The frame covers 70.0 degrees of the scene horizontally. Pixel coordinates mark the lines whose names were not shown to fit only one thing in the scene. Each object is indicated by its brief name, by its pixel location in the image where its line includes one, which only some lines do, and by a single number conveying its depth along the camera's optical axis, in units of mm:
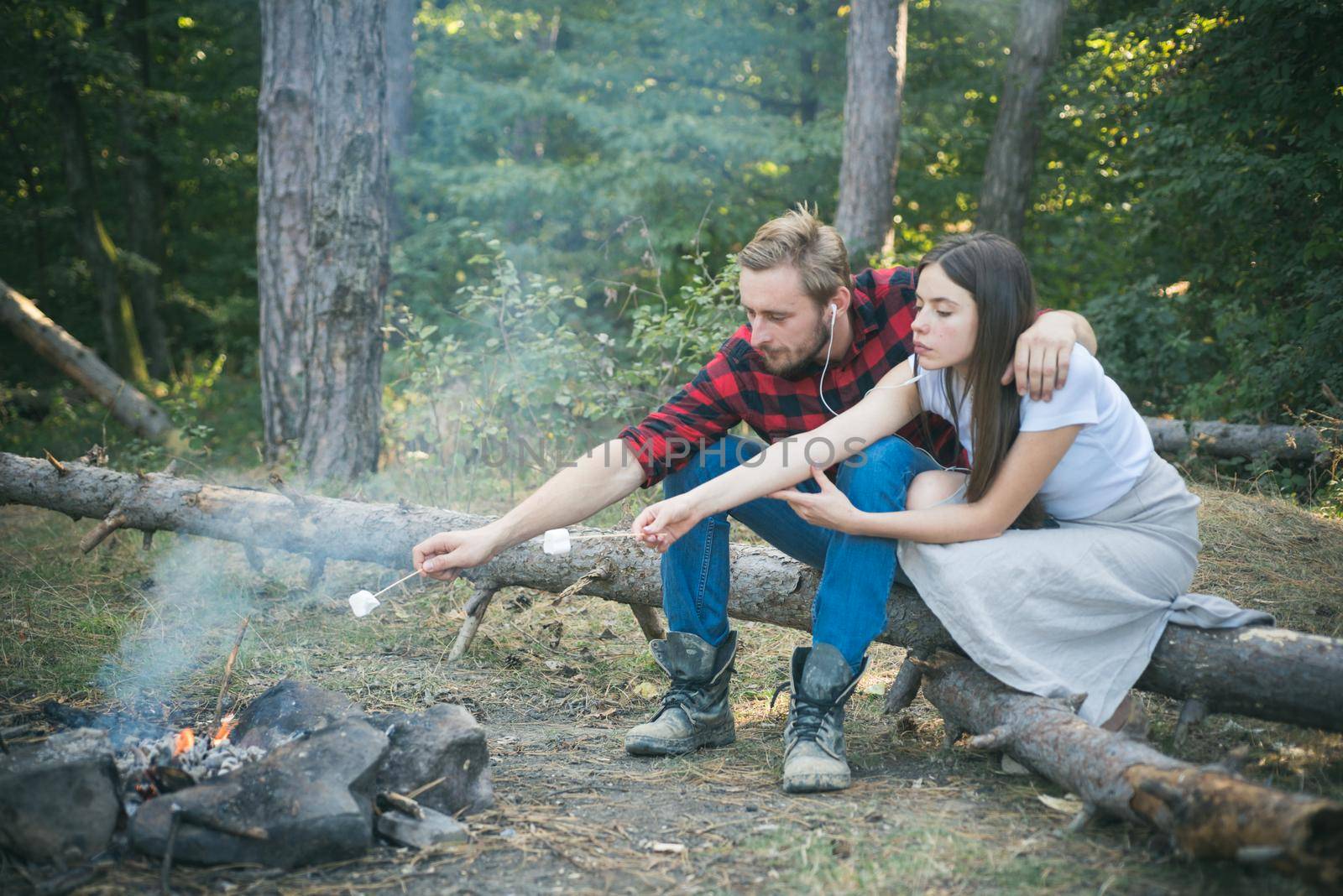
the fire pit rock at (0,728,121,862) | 2029
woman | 2482
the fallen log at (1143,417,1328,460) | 5594
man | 2615
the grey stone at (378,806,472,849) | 2205
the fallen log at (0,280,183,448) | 8430
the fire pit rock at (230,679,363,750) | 2547
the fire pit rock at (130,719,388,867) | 2051
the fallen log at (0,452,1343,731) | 2387
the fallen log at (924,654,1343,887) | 1667
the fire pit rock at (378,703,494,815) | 2352
